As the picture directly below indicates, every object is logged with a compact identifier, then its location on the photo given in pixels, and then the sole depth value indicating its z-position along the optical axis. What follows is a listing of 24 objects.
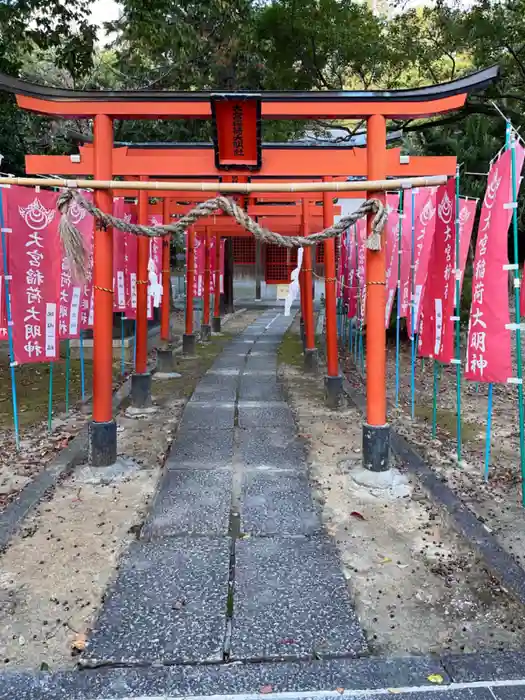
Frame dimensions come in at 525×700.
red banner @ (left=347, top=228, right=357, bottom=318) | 11.73
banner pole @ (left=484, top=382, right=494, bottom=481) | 5.17
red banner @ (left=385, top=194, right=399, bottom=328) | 8.44
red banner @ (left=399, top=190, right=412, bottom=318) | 7.75
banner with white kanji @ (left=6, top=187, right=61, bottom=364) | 5.82
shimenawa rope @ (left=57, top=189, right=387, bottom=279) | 4.72
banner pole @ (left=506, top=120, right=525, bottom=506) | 4.38
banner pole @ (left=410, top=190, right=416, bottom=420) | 7.36
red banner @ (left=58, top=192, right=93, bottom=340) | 6.89
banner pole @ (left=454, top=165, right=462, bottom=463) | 5.48
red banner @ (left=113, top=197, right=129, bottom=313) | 8.30
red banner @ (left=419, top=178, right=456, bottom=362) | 5.71
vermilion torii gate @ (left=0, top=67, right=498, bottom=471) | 4.92
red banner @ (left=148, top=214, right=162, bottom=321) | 8.79
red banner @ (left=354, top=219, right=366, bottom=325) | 10.55
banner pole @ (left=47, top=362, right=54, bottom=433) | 6.82
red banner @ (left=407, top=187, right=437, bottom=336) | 7.03
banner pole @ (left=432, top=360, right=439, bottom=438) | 6.37
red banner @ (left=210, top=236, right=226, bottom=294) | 17.85
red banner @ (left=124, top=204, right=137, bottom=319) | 8.74
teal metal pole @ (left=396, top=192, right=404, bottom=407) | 7.44
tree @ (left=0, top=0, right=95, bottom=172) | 8.28
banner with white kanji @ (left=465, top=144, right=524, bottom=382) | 4.57
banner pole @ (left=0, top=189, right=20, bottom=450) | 5.65
